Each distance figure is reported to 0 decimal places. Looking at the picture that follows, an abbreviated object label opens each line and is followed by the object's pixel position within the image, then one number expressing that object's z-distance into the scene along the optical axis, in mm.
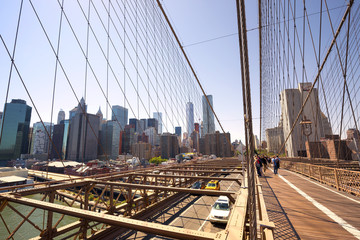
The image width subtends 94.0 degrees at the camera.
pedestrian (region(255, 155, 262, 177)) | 14883
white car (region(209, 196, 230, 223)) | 12578
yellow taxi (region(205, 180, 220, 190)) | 18422
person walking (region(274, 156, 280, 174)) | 17284
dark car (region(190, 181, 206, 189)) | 22638
